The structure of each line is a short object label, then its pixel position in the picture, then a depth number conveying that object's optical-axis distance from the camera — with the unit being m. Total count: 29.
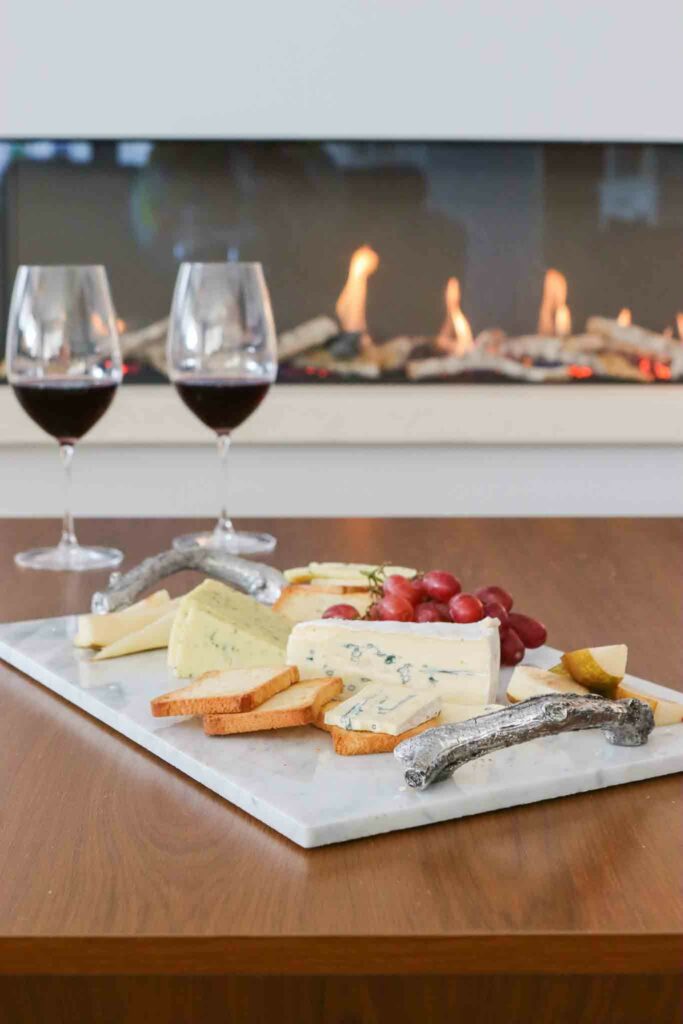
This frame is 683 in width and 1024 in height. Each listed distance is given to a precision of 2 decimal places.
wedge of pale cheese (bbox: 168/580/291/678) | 1.20
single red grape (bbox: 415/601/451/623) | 1.25
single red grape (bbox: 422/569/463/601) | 1.27
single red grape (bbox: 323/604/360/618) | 1.26
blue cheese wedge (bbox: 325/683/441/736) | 1.09
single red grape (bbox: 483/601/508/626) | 1.25
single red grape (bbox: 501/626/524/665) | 1.23
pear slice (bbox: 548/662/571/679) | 1.18
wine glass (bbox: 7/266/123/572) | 1.51
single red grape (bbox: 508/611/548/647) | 1.26
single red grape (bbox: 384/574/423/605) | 1.27
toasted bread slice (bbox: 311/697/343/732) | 1.12
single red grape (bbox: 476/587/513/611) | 1.27
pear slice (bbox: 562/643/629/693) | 1.16
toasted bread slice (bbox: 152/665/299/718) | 1.12
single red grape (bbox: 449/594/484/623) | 1.23
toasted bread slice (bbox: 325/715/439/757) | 1.09
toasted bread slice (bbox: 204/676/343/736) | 1.11
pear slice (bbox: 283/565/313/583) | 1.43
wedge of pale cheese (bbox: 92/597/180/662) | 1.25
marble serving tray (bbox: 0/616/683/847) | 1.03
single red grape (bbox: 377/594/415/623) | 1.25
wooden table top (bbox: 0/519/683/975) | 0.94
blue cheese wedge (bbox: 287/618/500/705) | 1.15
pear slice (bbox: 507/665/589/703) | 1.15
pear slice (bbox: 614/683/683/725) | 1.14
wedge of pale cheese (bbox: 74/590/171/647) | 1.27
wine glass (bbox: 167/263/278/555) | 1.54
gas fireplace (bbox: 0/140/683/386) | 3.91
